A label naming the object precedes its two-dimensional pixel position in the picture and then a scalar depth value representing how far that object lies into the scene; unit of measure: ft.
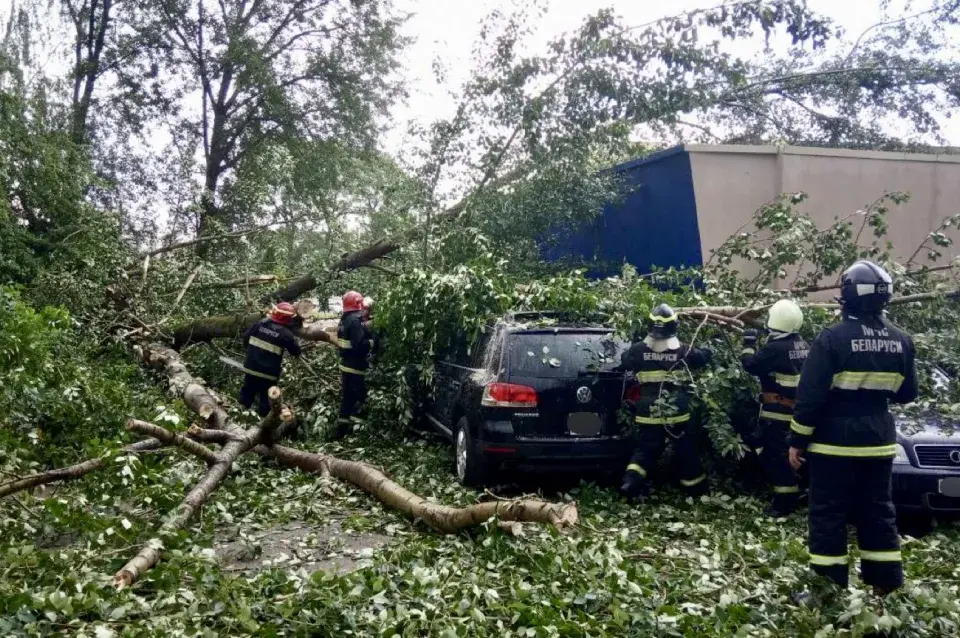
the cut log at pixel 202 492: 13.32
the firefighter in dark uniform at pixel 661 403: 19.86
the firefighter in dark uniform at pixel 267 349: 29.01
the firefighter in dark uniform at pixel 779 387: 19.33
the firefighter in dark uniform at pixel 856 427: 12.97
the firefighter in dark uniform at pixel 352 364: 28.12
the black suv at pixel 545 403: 20.04
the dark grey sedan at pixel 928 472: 17.08
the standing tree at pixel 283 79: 60.39
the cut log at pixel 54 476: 16.11
